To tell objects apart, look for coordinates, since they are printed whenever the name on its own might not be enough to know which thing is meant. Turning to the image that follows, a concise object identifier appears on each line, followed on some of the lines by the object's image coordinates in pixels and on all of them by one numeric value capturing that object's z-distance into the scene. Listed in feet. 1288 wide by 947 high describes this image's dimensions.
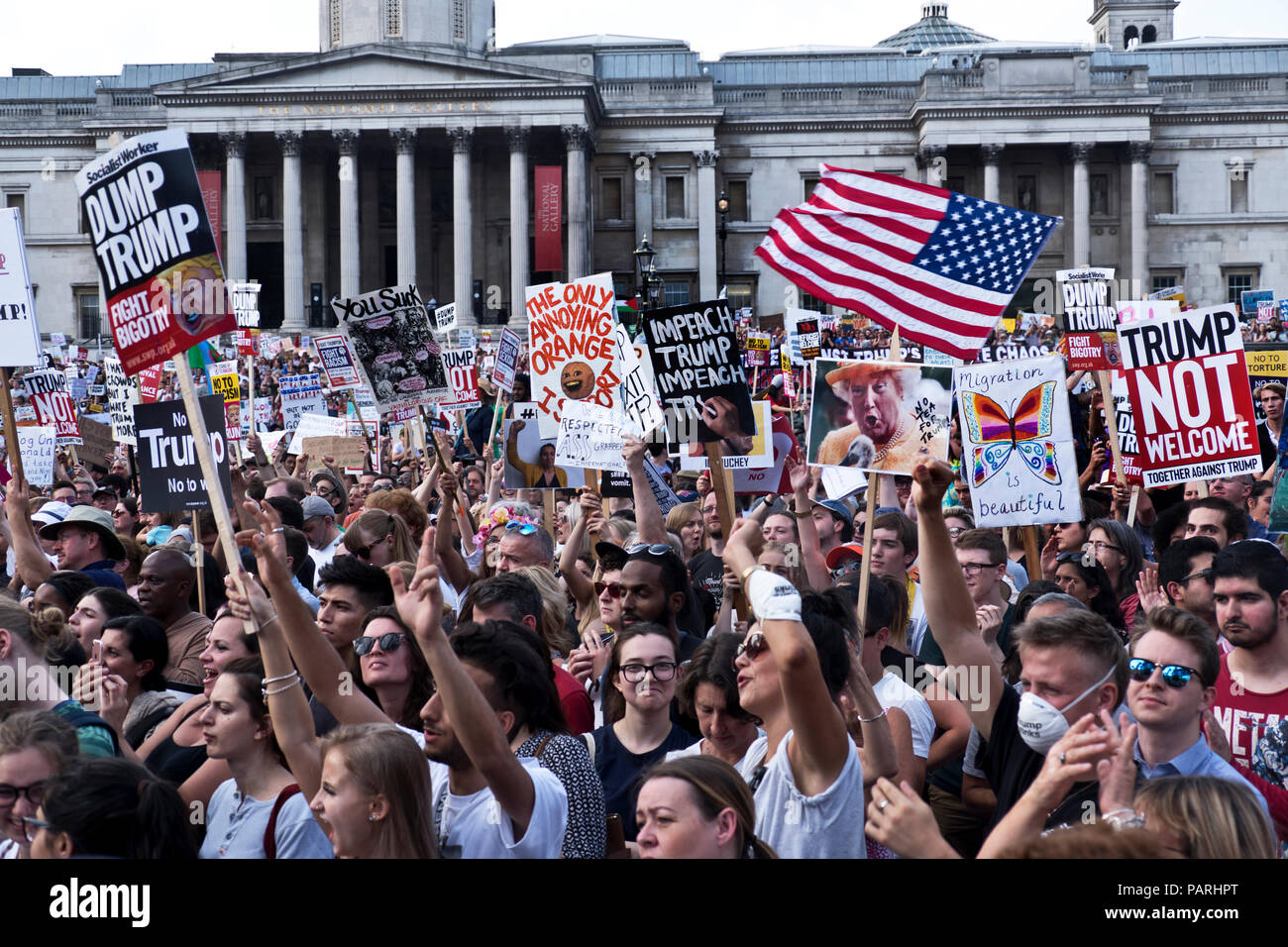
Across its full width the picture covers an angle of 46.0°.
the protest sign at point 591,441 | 33.60
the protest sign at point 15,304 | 26.66
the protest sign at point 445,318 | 76.54
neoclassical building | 183.62
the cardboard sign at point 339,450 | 61.36
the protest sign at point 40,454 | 45.62
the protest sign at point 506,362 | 54.54
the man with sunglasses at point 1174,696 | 13.93
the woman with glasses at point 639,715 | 16.70
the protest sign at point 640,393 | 31.83
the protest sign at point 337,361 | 51.34
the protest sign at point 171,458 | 25.13
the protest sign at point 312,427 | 62.44
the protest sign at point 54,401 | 50.29
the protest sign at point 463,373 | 53.52
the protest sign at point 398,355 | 41.22
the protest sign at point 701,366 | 29.63
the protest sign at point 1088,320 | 44.09
